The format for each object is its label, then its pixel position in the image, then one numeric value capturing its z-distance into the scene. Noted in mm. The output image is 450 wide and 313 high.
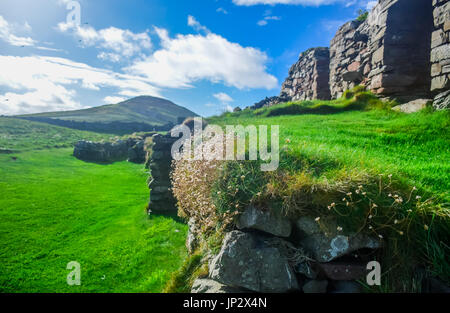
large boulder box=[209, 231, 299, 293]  2531
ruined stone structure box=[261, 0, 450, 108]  7590
